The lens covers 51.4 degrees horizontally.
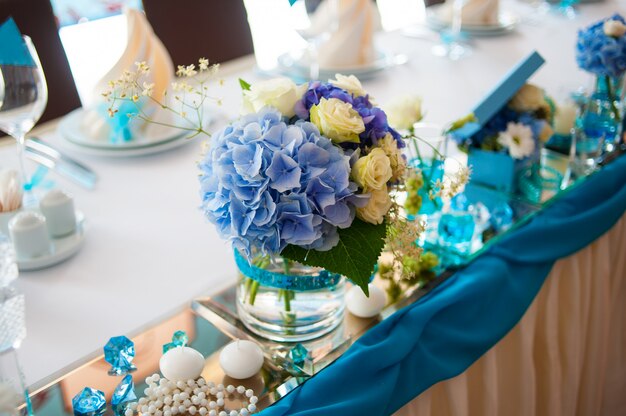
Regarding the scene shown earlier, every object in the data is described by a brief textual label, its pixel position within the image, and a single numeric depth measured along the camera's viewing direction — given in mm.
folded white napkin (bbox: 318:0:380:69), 1653
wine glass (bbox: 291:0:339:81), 1530
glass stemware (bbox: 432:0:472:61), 1865
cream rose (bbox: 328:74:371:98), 754
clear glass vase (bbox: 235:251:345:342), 795
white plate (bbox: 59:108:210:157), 1276
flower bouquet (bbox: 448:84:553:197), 1119
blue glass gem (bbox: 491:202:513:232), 1094
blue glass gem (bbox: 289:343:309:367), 797
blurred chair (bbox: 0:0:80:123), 1629
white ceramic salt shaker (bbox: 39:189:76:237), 984
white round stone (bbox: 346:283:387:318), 889
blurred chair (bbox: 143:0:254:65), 1945
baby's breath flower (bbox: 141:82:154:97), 730
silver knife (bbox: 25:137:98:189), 1206
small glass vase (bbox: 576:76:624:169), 1229
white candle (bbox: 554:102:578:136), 1316
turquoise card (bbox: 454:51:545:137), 1086
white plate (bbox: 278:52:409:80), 1641
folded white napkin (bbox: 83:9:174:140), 1253
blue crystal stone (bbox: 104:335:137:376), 780
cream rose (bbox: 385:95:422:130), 942
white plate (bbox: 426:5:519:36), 2039
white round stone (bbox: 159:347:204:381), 757
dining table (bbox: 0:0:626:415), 854
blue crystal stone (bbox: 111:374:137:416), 726
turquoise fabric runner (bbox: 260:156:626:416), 777
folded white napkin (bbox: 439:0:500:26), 2053
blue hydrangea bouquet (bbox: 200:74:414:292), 667
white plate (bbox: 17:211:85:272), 951
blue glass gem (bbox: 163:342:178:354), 823
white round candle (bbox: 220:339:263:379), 776
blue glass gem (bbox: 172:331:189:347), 829
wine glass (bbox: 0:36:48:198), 995
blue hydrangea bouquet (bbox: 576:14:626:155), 1196
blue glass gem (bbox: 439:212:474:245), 1021
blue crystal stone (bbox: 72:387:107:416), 718
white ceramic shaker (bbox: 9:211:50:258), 936
